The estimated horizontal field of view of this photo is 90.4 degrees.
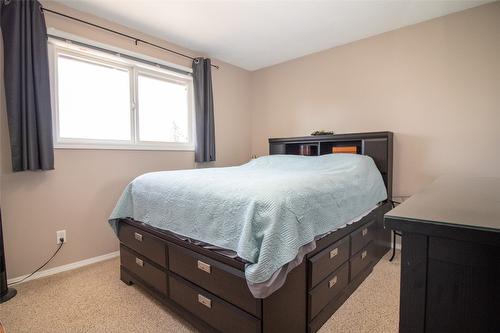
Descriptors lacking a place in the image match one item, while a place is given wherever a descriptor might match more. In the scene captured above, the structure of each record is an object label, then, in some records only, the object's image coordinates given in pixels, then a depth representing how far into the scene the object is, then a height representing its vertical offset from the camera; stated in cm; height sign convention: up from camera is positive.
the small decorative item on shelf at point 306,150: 323 +3
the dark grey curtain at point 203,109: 318 +59
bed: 115 -51
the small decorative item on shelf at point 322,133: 310 +25
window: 232 +57
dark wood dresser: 52 -26
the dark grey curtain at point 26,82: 191 +59
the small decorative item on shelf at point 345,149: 280 +3
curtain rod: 215 +125
